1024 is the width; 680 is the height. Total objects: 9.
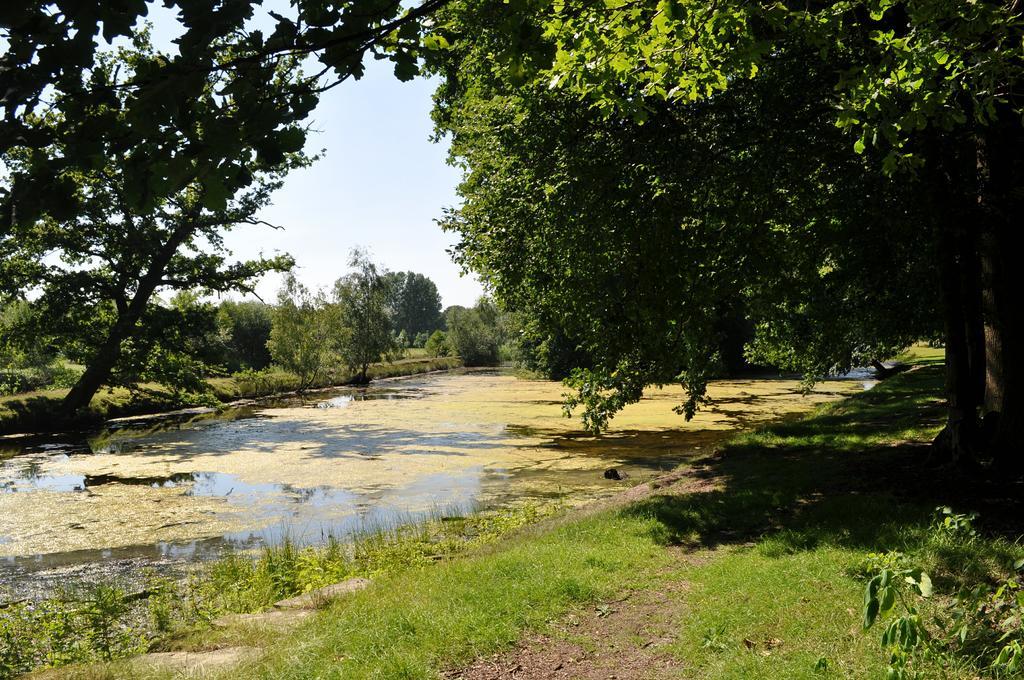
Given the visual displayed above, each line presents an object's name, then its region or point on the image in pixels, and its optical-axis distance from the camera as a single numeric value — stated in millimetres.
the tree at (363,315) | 53000
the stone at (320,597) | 7523
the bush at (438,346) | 81931
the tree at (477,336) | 79000
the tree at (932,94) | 5582
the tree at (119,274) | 25062
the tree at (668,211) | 9914
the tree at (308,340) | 43781
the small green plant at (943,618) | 2684
